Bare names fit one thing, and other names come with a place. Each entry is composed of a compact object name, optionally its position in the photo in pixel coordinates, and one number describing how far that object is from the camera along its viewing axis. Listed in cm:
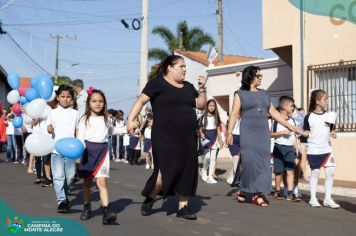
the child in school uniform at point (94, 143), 635
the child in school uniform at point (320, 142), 795
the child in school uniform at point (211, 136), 1138
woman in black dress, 650
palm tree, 4131
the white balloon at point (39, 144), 677
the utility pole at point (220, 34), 2838
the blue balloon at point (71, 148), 612
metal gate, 1189
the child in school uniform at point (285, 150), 871
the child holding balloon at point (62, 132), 691
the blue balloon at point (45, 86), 806
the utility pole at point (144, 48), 2280
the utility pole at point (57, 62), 5960
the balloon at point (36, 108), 793
